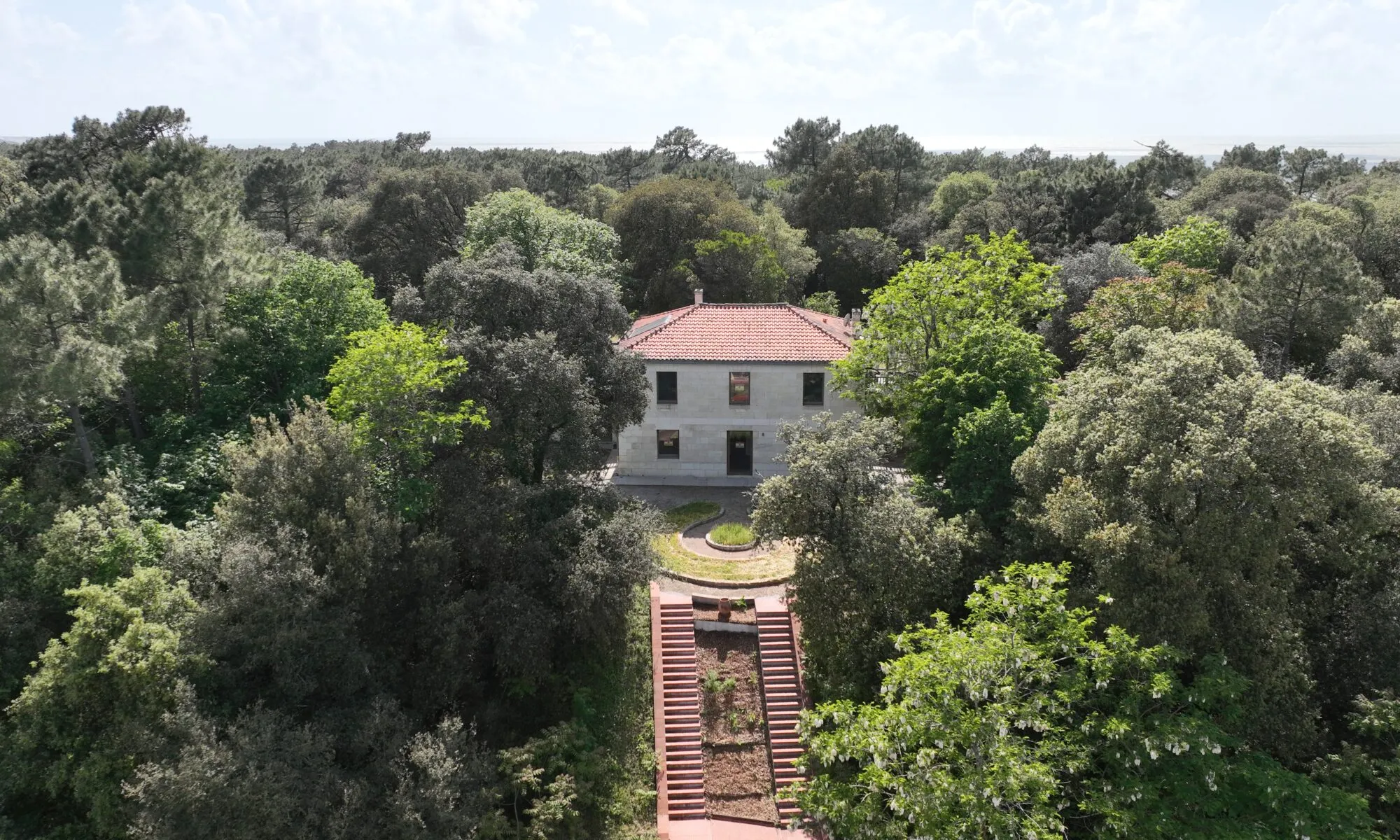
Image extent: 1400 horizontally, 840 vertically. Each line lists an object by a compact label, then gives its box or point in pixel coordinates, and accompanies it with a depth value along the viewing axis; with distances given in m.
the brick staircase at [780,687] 20.84
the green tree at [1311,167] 79.81
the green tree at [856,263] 55.00
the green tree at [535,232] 37.75
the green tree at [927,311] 28.91
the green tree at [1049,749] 13.73
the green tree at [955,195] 60.69
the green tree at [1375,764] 14.60
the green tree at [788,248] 51.31
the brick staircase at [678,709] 20.41
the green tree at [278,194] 57.78
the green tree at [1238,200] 49.56
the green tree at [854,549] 19.36
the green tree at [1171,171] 68.31
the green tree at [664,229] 48.31
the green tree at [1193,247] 39.72
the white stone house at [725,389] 32.97
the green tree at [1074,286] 35.41
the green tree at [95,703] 15.79
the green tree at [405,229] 51.12
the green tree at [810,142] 84.69
